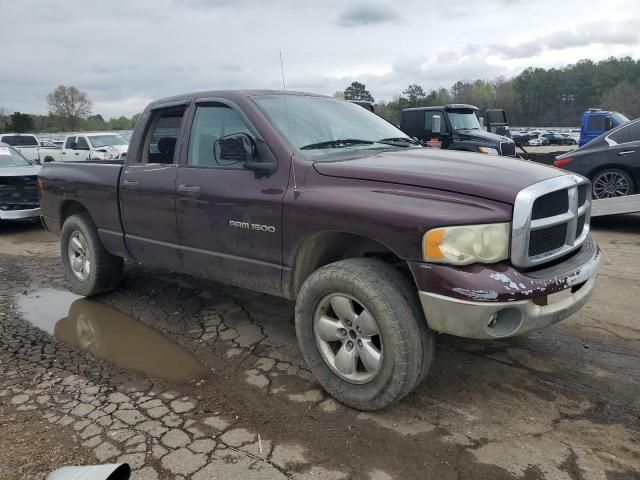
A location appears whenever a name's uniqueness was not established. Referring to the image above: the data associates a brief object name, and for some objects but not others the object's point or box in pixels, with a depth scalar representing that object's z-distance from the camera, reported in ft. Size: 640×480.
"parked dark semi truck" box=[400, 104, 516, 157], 43.16
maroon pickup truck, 8.82
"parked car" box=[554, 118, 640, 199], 26.76
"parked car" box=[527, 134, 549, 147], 148.58
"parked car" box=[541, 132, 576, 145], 150.80
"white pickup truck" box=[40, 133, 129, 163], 58.14
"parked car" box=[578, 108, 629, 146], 54.60
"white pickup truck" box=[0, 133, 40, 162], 72.95
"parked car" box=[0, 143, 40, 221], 29.91
